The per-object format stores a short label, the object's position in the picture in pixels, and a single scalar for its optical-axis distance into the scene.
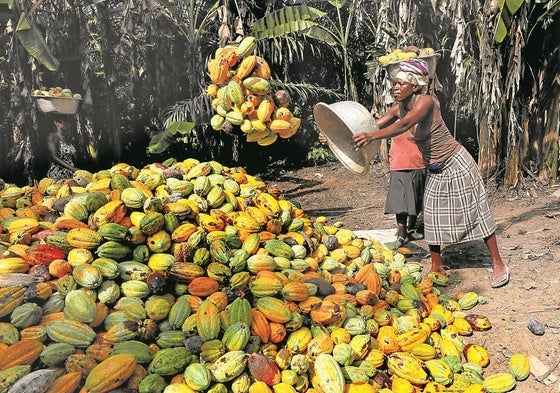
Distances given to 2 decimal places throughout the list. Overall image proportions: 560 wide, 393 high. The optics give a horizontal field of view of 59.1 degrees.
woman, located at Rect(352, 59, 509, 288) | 3.67
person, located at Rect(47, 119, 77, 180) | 7.29
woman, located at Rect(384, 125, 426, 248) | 4.88
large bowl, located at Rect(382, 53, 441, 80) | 5.30
